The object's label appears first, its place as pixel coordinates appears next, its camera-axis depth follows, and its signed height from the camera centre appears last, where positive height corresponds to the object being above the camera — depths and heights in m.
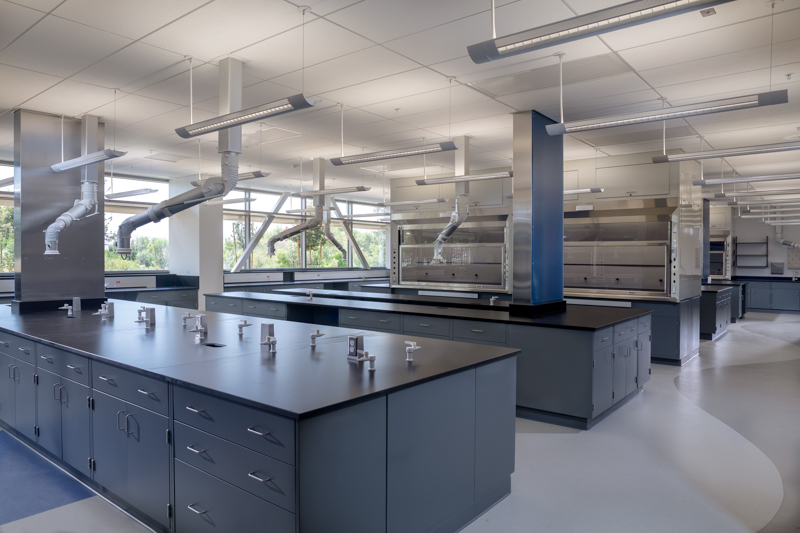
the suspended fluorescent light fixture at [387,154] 4.70 +1.02
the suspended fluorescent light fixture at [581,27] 2.06 +1.06
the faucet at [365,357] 2.46 -0.50
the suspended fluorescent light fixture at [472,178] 5.74 +0.97
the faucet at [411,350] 2.63 -0.47
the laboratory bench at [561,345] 3.98 -0.71
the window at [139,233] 8.71 +0.54
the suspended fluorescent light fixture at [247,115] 3.12 +1.00
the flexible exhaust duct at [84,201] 4.59 +0.63
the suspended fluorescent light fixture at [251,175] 5.50 +0.98
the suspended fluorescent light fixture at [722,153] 4.34 +0.96
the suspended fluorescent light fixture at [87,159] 4.14 +0.92
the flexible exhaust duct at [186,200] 4.48 +0.59
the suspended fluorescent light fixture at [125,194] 5.87 +0.83
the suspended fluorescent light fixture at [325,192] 5.77 +0.89
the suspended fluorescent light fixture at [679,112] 3.07 +1.03
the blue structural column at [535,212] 5.01 +0.51
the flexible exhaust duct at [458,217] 6.61 +0.59
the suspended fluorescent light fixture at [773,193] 6.75 +0.96
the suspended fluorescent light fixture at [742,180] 5.50 +0.90
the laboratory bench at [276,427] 1.85 -0.74
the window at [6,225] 7.37 +0.58
